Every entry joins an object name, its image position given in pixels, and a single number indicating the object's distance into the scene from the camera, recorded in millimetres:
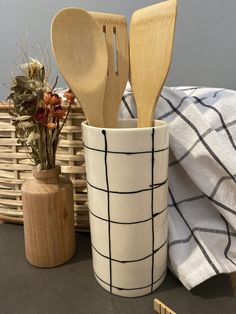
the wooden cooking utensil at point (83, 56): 333
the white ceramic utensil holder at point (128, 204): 316
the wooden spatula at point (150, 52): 333
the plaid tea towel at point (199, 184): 385
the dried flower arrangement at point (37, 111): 358
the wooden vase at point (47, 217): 383
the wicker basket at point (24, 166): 432
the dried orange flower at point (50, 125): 358
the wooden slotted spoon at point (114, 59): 375
